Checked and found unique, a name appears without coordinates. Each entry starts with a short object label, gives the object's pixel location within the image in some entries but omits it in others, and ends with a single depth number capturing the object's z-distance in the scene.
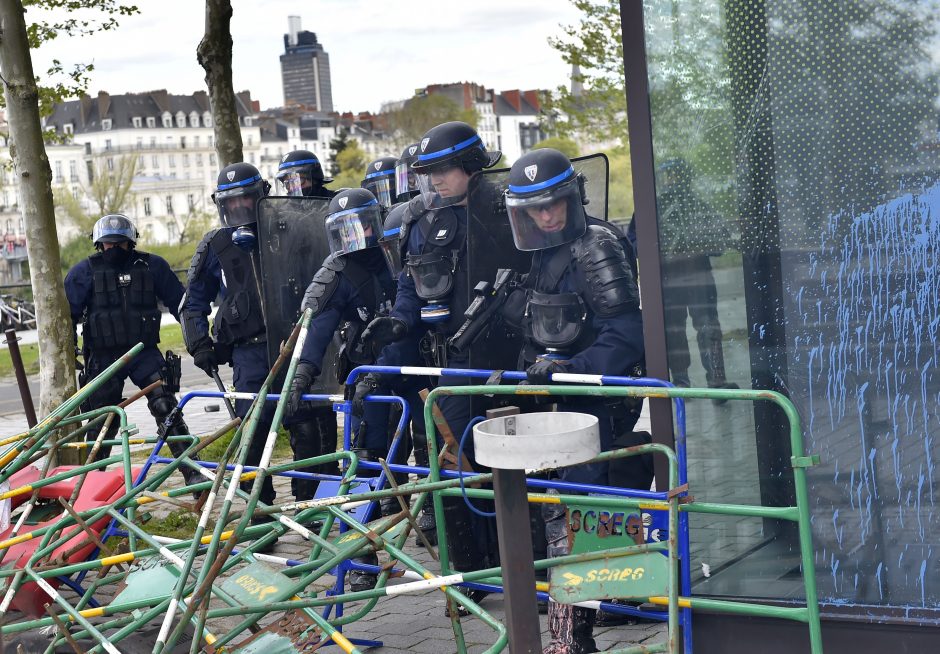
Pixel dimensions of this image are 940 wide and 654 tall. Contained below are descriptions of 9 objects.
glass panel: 3.82
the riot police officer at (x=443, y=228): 5.78
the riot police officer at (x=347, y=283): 6.54
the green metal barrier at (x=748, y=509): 3.32
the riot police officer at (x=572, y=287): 4.73
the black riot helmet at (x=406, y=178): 7.49
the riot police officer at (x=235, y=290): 7.28
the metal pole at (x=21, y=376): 7.73
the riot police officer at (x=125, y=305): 8.18
